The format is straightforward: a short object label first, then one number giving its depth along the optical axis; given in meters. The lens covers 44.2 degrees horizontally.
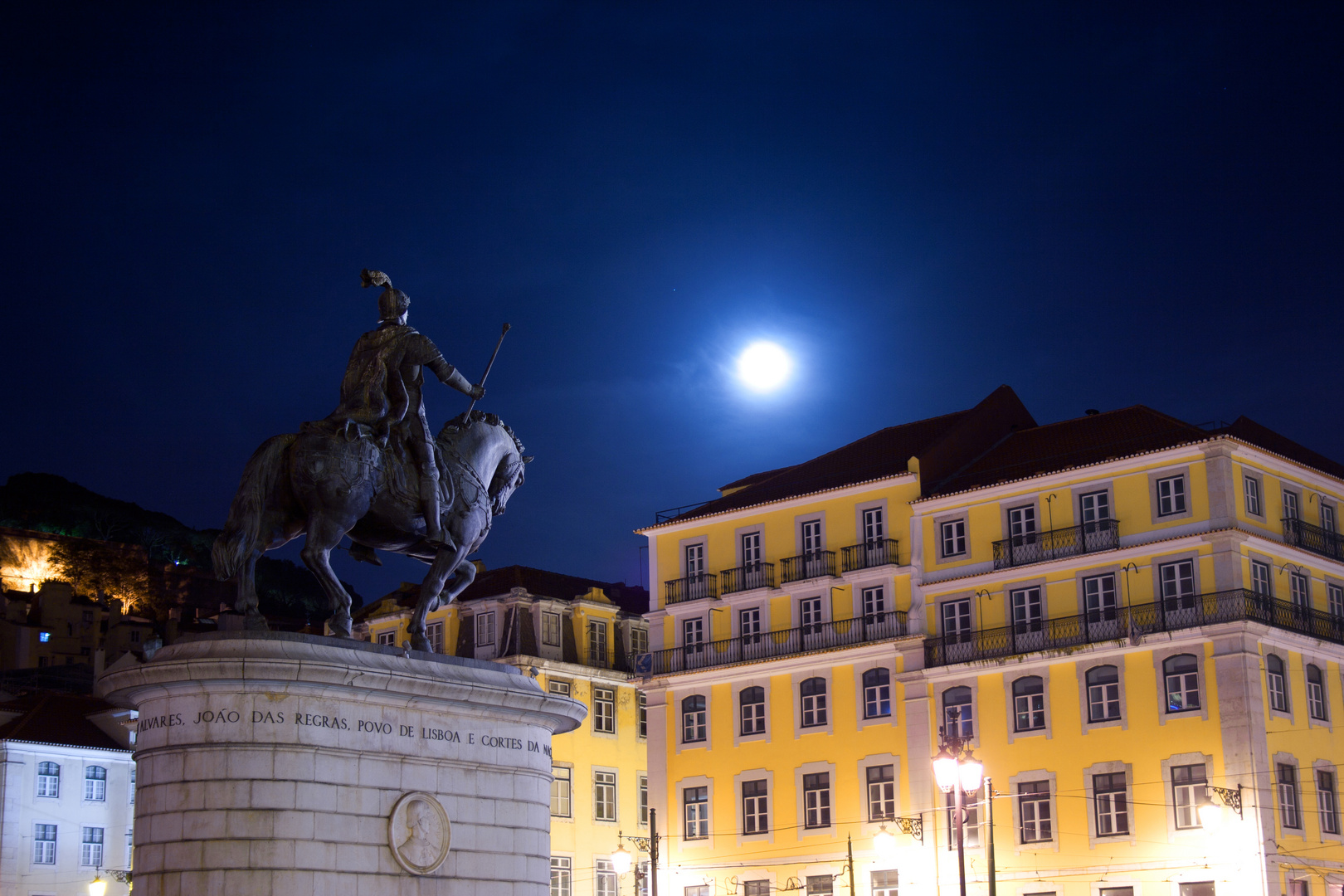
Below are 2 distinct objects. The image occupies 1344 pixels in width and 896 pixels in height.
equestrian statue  16.66
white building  57.97
